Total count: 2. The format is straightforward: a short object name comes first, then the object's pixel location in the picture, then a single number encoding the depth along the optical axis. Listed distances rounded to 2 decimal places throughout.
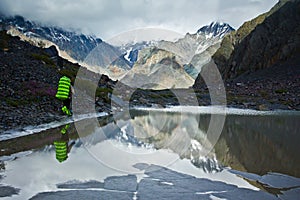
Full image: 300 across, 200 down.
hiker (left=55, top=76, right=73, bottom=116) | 22.21
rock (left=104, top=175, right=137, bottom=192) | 8.80
